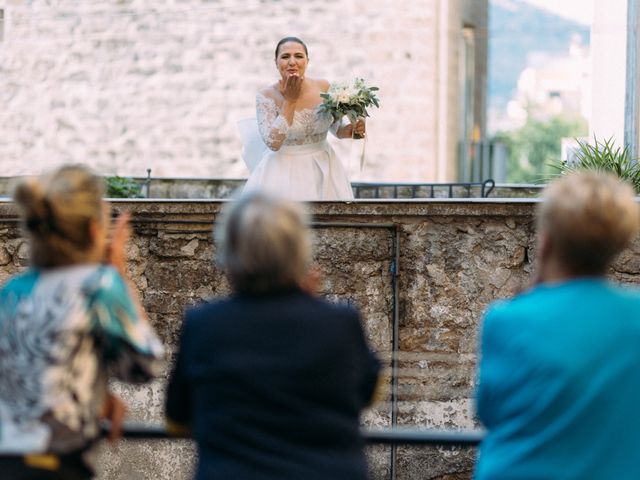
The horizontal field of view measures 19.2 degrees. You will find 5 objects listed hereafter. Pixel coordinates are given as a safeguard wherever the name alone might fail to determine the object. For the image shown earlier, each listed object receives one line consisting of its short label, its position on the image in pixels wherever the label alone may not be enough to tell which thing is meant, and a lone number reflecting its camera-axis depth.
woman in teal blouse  4.11
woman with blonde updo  4.56
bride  11.19
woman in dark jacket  4.19
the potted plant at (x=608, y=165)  11.94
